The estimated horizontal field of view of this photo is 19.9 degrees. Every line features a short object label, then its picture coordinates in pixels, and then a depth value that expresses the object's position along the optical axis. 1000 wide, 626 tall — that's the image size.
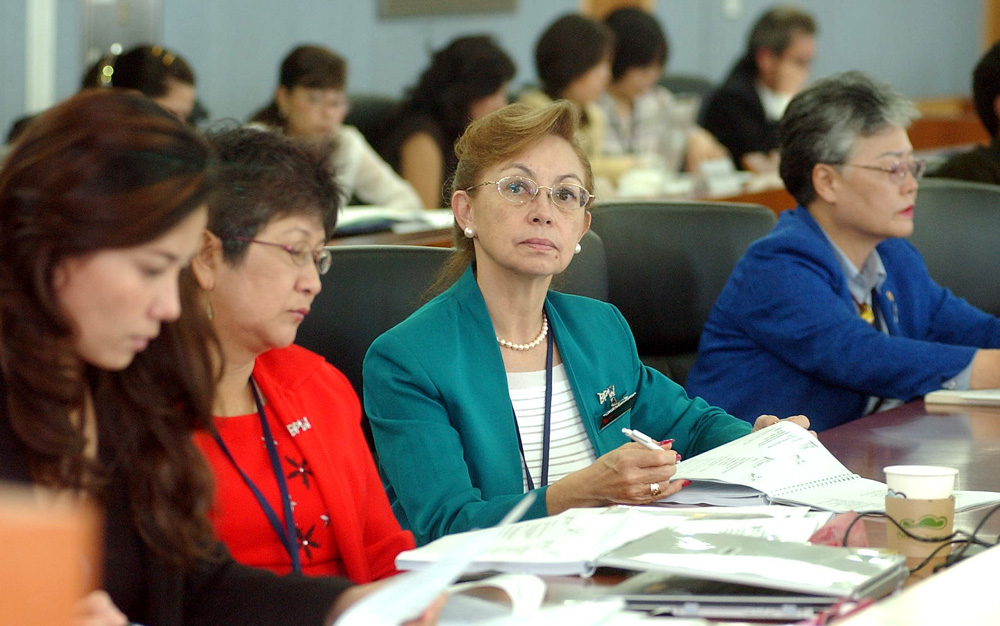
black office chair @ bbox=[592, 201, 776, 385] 3.85
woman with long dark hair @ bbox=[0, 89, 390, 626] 2.71
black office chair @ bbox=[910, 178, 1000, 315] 4.35
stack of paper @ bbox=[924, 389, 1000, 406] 3.68
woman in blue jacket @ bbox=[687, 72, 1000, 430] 3.74
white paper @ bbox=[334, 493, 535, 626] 2.57
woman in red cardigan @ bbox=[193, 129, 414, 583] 3.06
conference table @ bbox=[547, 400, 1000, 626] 2.69
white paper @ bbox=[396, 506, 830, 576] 2.84
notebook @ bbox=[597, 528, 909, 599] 2.77
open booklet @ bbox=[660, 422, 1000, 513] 3.11
